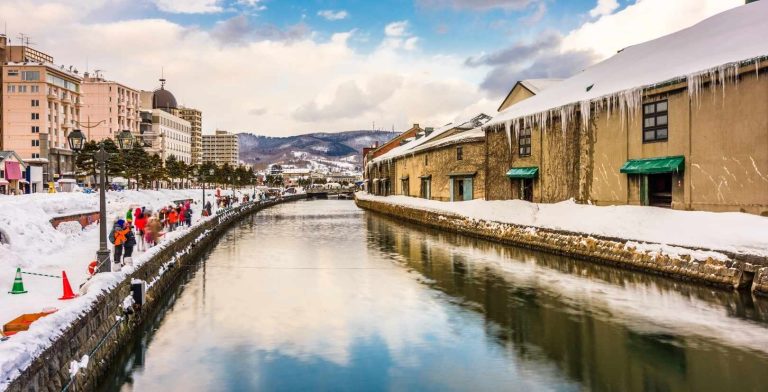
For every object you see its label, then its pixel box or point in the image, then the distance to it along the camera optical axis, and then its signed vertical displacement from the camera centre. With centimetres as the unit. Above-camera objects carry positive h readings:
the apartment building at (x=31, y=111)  8844 +1316
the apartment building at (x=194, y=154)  18895 +1283
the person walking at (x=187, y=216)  3419 -166
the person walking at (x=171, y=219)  3011 -164
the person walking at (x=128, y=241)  1747 -168
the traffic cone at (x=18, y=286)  1320 -235
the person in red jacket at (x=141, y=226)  2247 -150
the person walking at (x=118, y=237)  1700 -148
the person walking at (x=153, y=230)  2186 -163
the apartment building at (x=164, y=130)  12925 +1572
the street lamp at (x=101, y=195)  1377 -14
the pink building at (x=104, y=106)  11556 +1801
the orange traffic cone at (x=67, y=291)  1239 -235
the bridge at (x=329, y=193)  14600 -105
